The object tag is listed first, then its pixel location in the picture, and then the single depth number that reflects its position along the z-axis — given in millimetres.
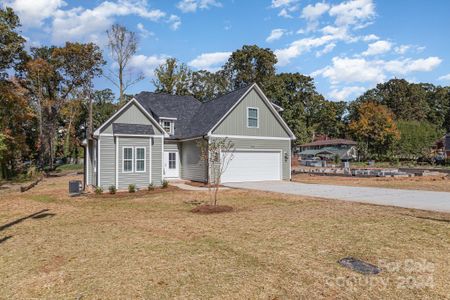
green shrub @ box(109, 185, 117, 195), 17344
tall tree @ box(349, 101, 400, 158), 54625
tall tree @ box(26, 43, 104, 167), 41500
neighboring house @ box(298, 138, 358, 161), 62531
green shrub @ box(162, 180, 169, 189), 19184
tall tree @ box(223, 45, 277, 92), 58281
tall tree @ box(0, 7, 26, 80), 29178
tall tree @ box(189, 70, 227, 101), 51438
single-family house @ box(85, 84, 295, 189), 18750
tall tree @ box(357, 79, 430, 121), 80688
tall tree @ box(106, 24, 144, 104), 34906
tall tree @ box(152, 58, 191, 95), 43750
